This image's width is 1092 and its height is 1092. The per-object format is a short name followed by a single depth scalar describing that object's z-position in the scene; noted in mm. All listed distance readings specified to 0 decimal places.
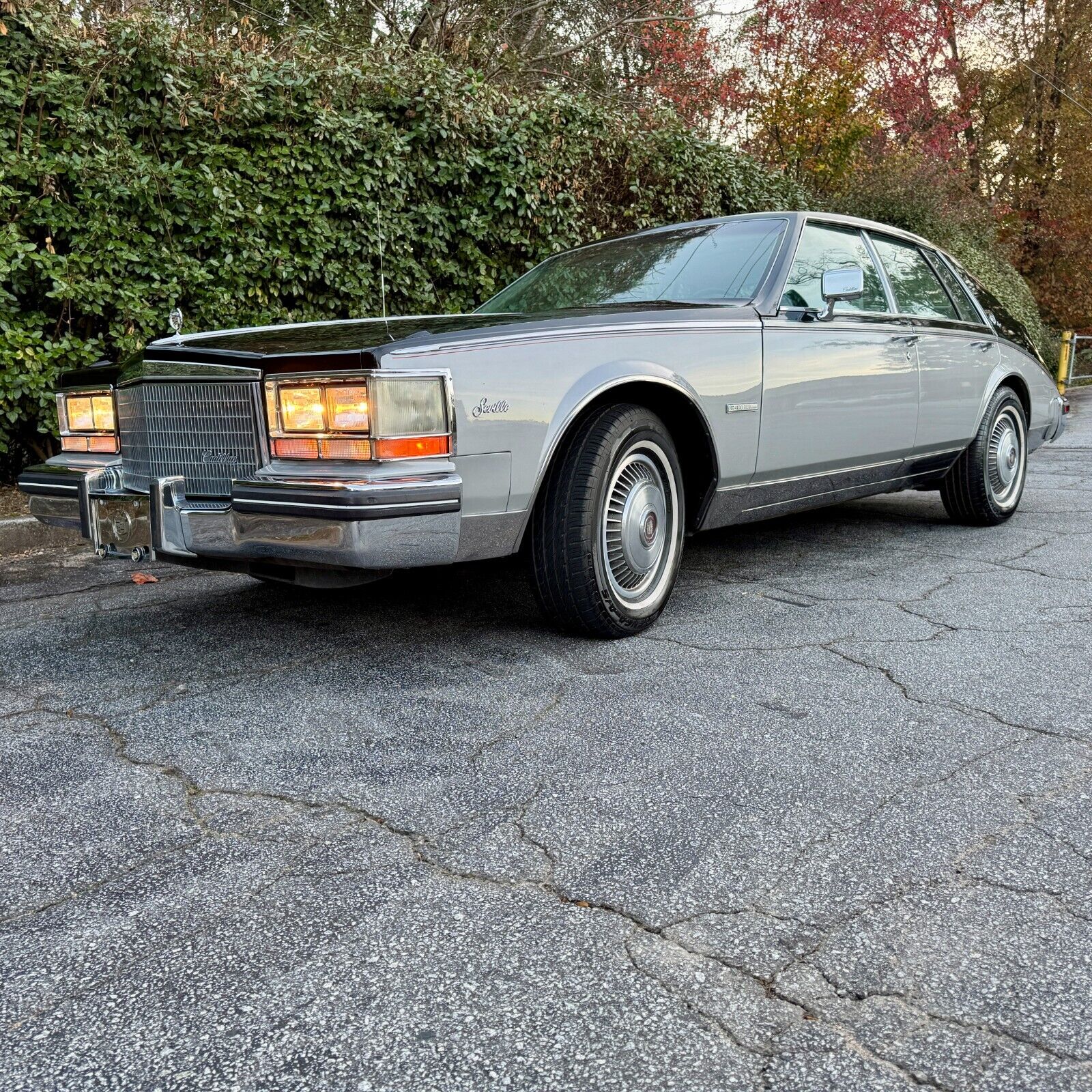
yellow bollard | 16095
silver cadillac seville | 2898
